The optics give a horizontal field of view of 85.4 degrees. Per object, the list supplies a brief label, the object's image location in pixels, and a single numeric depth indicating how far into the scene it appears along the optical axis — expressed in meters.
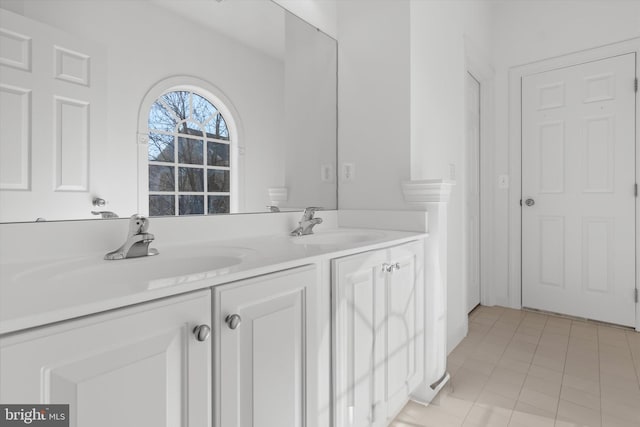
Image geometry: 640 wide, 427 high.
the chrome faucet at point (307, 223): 1.60
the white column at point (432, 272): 1.66
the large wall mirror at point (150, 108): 0.92
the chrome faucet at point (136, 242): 0.94
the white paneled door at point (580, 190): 2.54
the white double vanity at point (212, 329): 0.53
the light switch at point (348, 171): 1.98
